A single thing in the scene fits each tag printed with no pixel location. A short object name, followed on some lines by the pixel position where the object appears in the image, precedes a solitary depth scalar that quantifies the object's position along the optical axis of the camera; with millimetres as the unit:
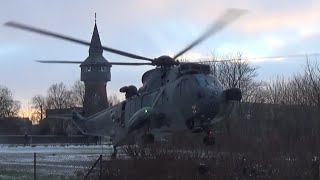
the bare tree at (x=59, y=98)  140625
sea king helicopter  20094
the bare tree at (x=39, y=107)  143312
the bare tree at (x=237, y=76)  65125
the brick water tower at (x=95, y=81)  115419
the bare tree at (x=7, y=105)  131875
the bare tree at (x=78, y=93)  138625
